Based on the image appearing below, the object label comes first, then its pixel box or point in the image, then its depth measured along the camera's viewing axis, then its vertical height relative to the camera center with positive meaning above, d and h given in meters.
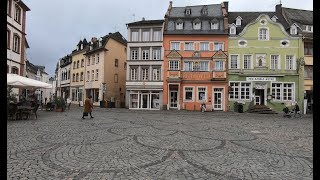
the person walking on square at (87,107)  18.17 -0.85
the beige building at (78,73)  46.17 +4.28
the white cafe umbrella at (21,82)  15.33 +0.84
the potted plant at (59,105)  25.66 -1.01
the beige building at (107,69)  40.78 +4.53
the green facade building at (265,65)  32.75 +4.18
